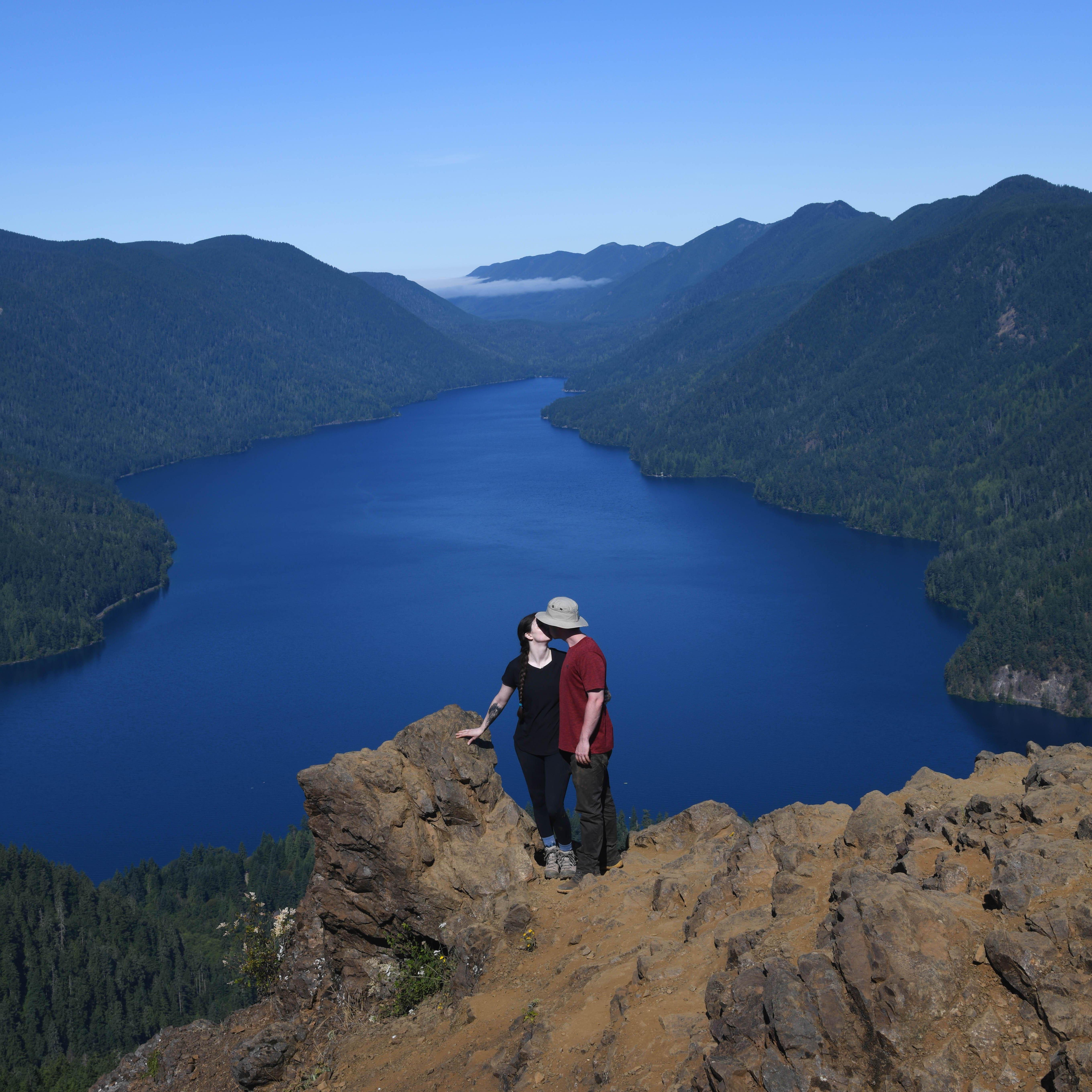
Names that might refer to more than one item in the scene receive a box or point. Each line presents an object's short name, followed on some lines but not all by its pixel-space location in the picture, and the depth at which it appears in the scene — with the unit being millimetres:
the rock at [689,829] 19969
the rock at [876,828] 15344
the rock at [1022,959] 10047
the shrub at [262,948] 19391
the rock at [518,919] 15609
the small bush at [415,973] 15750
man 15703
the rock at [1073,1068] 8898
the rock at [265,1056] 15023
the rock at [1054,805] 13836
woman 16641
